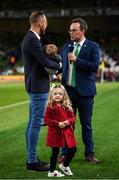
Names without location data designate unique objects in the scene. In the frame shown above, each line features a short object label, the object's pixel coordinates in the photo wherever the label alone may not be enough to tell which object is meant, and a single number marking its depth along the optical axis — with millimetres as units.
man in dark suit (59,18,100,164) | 15471
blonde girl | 13575
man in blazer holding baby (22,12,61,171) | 14274
